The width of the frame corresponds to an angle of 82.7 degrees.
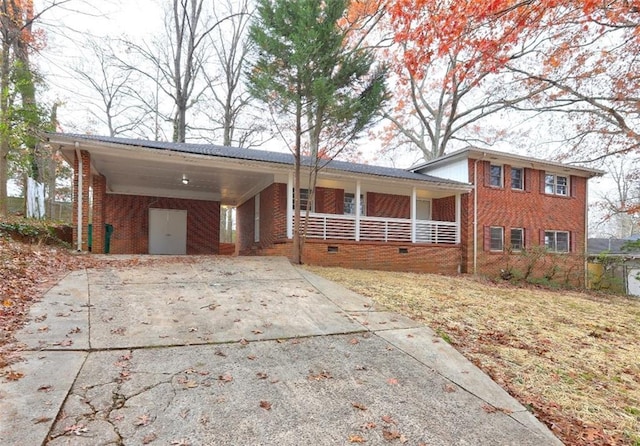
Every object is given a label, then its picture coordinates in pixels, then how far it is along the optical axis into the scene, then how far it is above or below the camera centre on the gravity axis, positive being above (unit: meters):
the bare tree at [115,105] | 22.91 +7.88
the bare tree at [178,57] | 22.22 +10.37
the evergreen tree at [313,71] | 8.40 +3.79
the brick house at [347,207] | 10.94 +0.72
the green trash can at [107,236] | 13.06 -0.46
